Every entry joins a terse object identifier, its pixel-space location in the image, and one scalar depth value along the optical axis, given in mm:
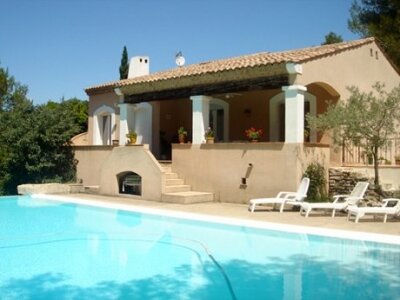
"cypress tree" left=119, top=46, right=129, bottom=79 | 43438
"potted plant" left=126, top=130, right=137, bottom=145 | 21125
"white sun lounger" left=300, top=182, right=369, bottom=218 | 13805
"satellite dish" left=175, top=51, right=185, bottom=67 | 26609
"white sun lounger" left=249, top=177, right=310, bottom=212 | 14891
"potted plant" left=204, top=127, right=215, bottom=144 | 18734
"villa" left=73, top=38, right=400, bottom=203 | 16484
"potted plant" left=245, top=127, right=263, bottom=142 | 17422
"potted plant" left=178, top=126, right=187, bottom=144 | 19891
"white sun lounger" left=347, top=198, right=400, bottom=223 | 12602
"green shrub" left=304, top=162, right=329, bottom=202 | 16250
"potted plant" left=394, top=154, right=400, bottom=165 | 18125
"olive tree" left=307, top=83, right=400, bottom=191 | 14602
